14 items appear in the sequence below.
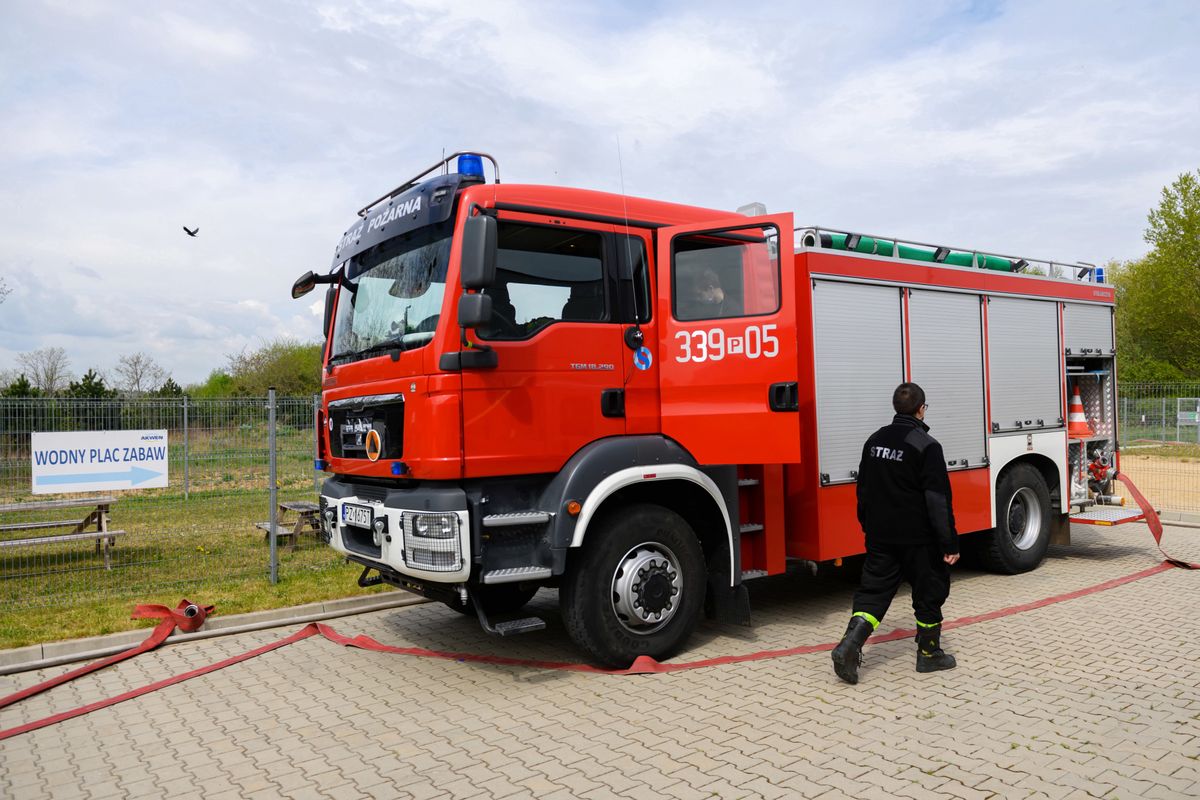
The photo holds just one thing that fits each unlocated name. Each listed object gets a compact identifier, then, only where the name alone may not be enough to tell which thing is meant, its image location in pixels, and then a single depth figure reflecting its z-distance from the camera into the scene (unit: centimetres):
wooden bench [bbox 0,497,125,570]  792
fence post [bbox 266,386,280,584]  819
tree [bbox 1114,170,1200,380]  4066
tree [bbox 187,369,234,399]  2825
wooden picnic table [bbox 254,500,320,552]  1003
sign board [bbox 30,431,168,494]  773
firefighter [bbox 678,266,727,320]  573
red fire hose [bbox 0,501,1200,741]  532
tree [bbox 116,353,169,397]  3028
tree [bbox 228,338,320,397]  3218
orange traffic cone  919
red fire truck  506
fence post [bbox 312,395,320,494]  682
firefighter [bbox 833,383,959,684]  505
